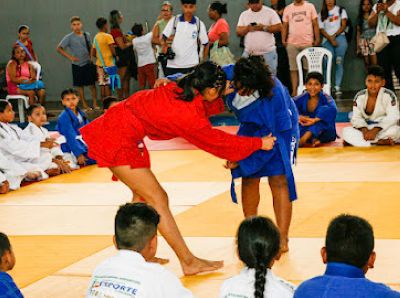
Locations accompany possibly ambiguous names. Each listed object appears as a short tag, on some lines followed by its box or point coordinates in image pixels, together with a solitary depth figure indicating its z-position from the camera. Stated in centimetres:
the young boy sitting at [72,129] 1355
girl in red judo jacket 668
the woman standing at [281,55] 1941
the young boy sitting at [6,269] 486
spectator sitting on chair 1923
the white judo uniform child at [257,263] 434
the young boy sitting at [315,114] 1409
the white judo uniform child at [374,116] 1356
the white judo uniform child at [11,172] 1187
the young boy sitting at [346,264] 389
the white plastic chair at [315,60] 1853
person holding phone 1767
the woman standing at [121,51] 2037
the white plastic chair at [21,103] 1930
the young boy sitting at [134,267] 459
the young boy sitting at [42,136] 1276
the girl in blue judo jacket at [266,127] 701
